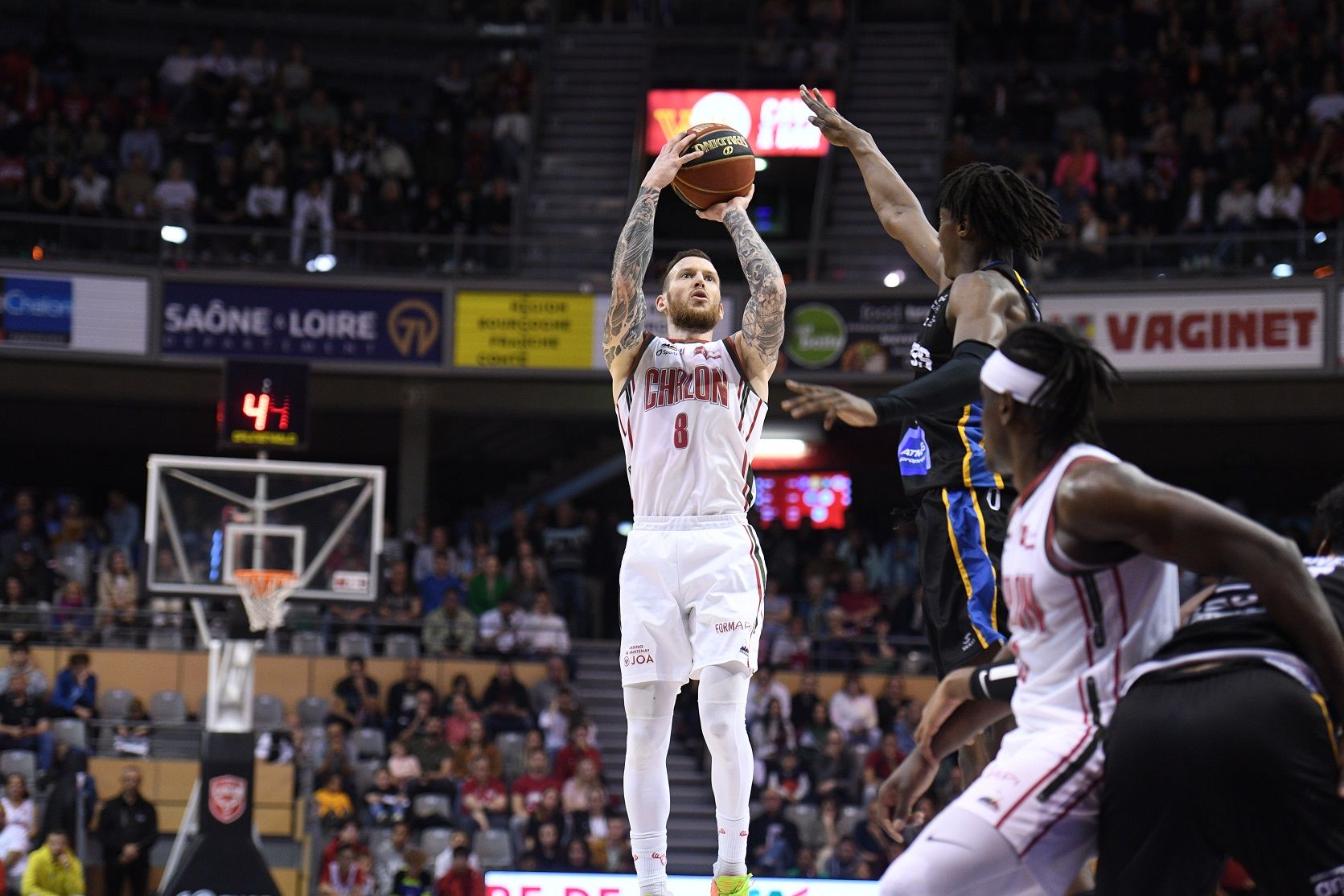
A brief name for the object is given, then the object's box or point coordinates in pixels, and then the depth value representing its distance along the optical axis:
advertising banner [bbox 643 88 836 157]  24.11
